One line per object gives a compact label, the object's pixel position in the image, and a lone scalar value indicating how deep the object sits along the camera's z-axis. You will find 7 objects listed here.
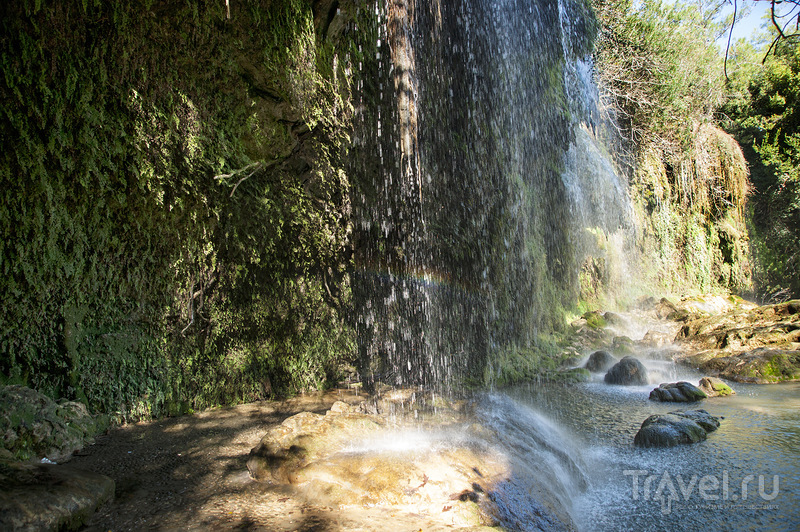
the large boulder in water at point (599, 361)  7.96
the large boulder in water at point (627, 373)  6.99
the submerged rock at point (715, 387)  6.02
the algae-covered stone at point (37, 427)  3.09
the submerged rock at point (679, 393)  5.86
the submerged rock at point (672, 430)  4.16
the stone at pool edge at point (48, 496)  1.99
